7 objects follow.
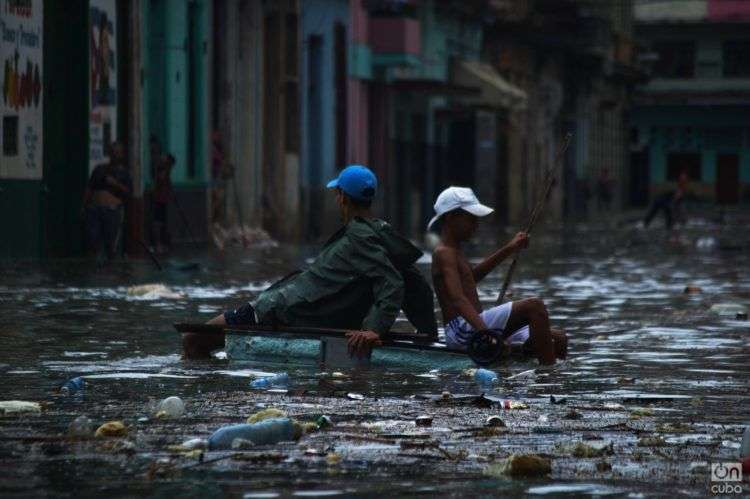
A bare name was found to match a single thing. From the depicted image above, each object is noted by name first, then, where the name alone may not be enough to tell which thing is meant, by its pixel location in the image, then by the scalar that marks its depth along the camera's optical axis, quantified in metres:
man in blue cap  18.99
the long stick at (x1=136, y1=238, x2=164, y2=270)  39.82
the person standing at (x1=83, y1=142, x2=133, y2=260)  43.09
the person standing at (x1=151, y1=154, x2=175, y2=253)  50.31
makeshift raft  19.15
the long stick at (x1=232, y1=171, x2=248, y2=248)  58.32
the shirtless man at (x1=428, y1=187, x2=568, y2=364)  19.50
